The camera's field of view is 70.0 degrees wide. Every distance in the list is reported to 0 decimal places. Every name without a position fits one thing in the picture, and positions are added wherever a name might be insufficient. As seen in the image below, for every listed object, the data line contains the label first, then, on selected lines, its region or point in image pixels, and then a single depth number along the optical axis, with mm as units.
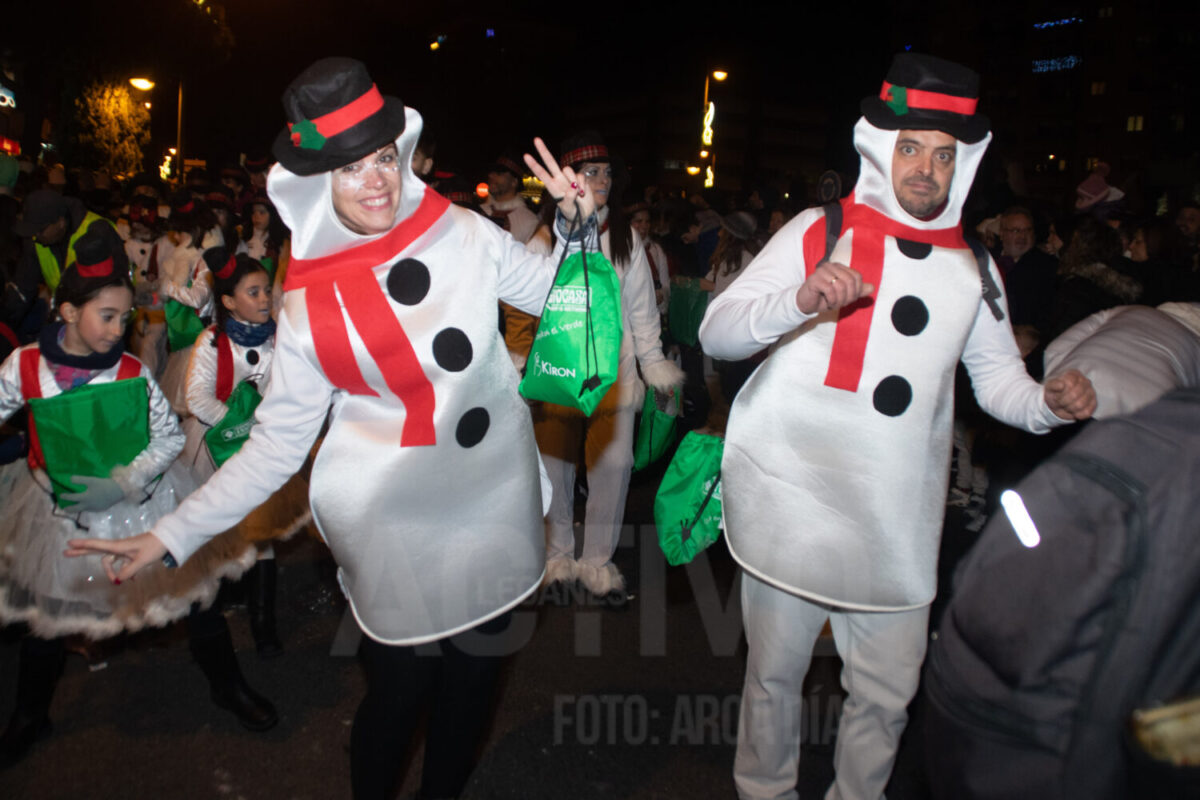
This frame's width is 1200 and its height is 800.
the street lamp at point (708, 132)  28781
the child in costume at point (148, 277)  7223
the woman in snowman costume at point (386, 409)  2318
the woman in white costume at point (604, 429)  4418
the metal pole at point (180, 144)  22953
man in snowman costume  2531
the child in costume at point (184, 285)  5215
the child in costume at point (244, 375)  4047
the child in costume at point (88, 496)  3158
